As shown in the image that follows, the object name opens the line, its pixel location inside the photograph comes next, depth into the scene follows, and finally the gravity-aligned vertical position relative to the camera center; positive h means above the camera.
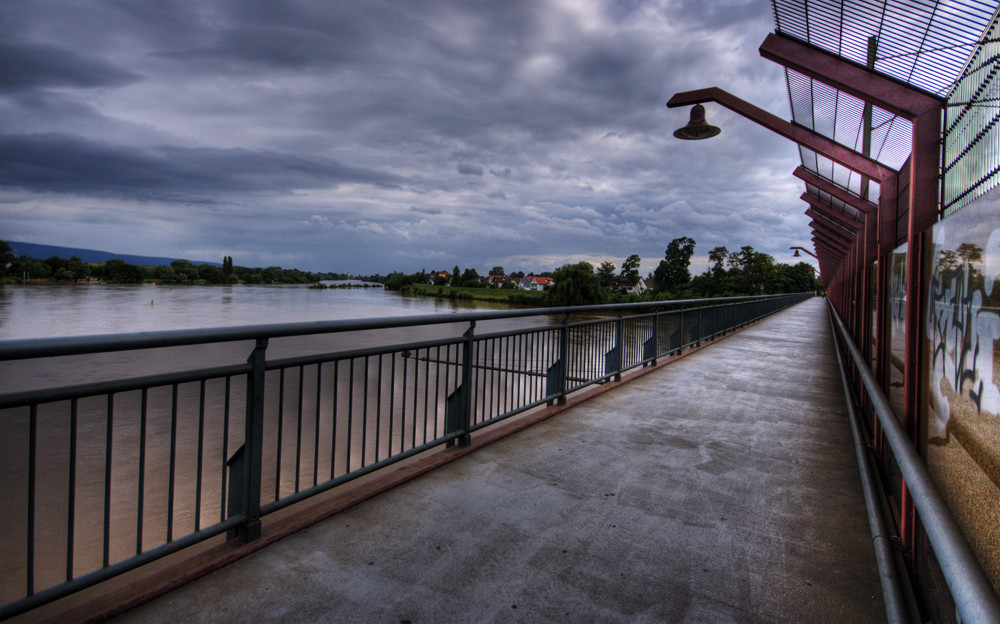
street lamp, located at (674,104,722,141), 7.66 +2.76
